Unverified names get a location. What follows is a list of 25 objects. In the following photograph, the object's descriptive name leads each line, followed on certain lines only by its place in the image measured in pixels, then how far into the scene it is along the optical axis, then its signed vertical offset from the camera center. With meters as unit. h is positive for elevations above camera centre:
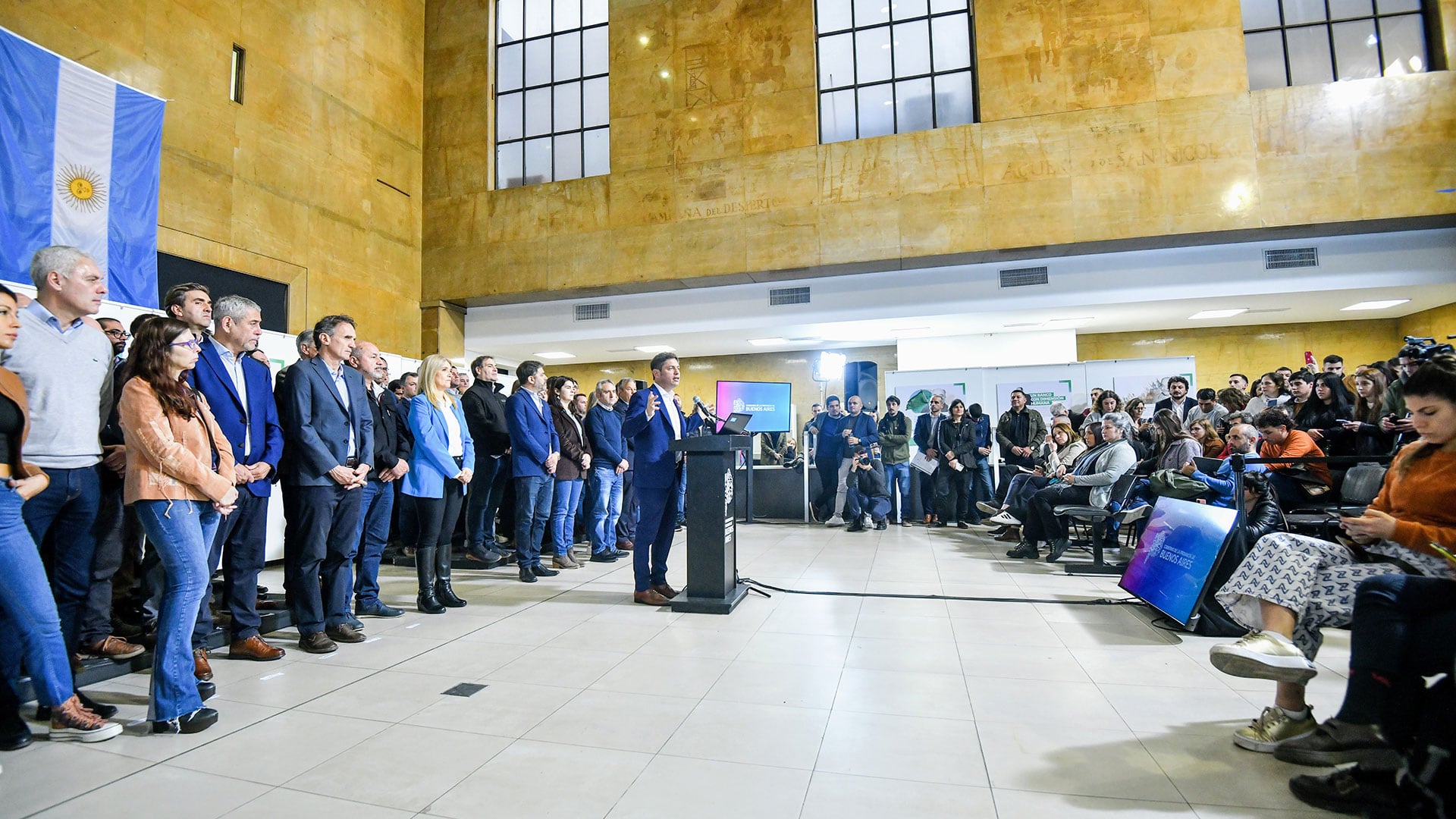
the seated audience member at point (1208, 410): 6.72 +0.36
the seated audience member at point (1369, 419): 4.91 +0.18
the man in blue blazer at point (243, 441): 2.95 +0.15
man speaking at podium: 4.32 -0.04
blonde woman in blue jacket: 4.02 -0.05
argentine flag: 5.57 +2.76
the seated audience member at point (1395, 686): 1.65 -0.62
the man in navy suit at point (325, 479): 3.28 -0.04
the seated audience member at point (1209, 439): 5.03 +0.06
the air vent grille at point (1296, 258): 8.63 +2.37
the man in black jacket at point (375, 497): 3.91 -0.16
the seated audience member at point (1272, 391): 6.87 +0.55
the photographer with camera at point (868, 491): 8.21 -0.42
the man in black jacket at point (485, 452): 5.42 +0.12
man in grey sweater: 2.36 +0.31
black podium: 4.15 -0.38
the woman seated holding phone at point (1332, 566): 1.99 -0.38
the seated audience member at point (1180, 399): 7.16 +0.52
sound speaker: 12.62 +1.41
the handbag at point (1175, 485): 3.91 -0.22
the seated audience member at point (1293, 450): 4.45 -0.03
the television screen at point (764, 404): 11.65 +0.95
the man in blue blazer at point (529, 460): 5.13 +0.04
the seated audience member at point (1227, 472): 4.01 -0.17
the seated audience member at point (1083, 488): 5.37 -0.31
